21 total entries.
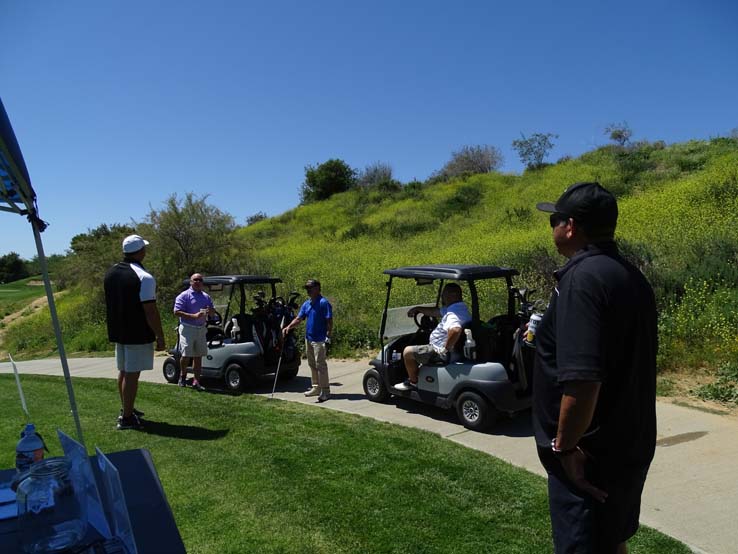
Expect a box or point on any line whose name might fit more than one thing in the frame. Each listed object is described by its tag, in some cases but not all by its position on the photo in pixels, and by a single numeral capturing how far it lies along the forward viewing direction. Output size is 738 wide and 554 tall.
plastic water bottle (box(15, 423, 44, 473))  2.25
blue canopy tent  1.98
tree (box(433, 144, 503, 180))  45.22
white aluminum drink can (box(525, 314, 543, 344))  3.30
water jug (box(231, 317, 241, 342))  8.34
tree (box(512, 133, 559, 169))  36.56
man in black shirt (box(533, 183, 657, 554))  1.84
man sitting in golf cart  6.01
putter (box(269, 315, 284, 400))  7.66
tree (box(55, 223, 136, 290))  19.16
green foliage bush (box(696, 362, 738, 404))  6.23
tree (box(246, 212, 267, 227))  48.84
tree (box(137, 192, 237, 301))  18.33
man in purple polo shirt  7.83
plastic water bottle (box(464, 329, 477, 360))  5.98
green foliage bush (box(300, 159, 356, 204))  46.50
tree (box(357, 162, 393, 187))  48.16
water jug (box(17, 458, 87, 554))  1.66
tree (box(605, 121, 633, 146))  34.69
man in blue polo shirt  7.35
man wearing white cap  5.41
